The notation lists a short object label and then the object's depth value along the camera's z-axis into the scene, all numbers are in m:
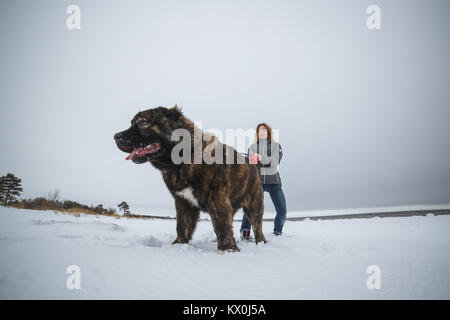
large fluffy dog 3.14
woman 5.27
